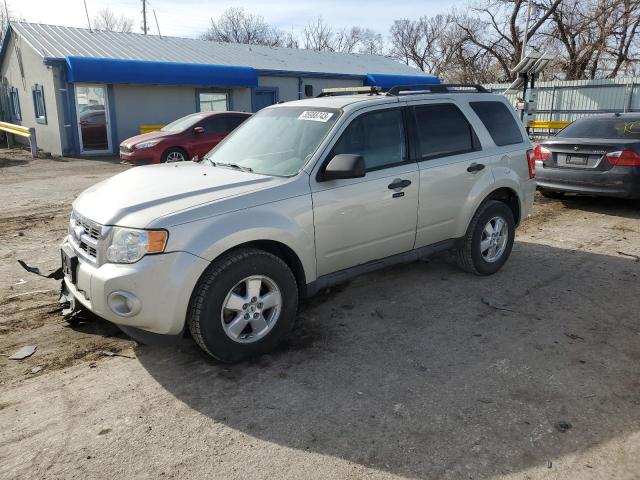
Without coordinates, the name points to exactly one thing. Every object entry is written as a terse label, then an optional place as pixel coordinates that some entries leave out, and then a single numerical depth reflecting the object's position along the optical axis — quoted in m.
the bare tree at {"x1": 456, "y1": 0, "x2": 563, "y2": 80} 36.97
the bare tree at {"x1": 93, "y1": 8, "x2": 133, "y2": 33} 59.75
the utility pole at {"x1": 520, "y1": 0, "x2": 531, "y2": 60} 29.05
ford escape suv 3.35
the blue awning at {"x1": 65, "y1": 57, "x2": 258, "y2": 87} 17.23
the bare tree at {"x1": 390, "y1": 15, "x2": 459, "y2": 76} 63.66
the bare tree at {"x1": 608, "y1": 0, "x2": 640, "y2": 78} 31.00
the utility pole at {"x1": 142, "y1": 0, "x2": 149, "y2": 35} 53.28
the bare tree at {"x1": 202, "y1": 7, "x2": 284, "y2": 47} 65.31
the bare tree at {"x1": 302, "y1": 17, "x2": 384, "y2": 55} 68.62
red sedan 12.80
